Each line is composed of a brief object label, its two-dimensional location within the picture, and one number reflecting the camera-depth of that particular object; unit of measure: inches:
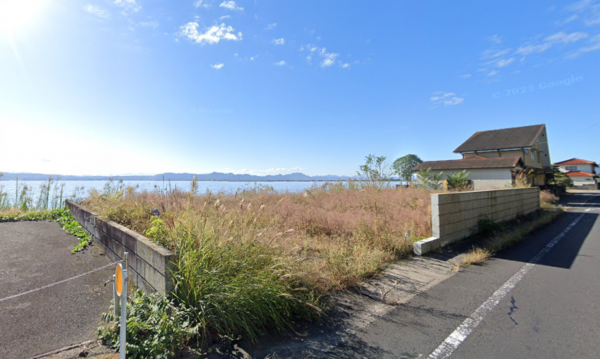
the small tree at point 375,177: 469.6
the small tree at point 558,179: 1106.9
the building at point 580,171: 1720.0
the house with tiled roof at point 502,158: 802.2
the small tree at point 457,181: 619.4
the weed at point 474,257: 202.8
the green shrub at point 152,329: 88.5
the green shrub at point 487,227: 302.5
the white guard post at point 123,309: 71.6
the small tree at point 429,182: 554.7
